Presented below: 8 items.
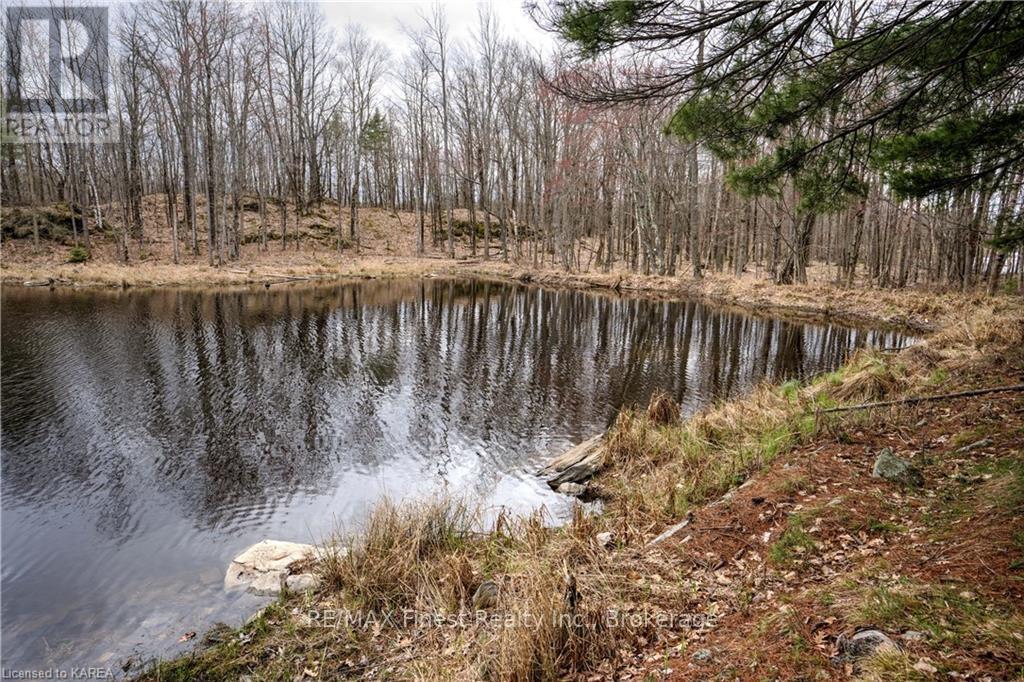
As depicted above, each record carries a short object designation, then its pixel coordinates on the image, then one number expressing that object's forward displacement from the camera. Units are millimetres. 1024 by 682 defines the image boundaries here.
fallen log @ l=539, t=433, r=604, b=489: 7355
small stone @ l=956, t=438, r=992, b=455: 4426
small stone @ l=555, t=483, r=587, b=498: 6938
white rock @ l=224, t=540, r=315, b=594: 4801
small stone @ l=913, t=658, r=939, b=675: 2143
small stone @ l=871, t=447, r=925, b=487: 4173
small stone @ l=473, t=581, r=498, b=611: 4086
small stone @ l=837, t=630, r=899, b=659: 2375
